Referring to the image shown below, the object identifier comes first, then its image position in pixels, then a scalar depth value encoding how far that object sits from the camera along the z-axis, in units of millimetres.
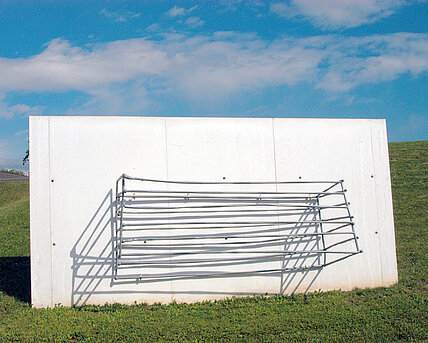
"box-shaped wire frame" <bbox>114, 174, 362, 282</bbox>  4969
